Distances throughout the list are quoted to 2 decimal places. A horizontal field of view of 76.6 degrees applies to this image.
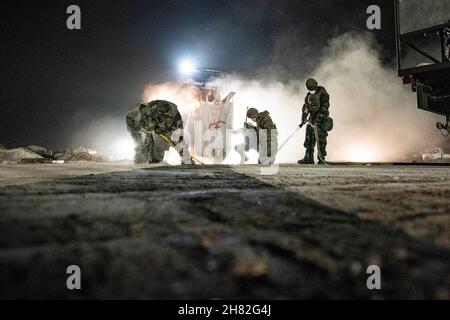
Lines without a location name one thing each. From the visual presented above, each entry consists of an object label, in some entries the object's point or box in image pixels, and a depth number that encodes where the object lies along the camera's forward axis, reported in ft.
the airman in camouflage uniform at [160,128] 26.84
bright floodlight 71.97
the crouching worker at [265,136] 28.73
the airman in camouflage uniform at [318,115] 21.31
